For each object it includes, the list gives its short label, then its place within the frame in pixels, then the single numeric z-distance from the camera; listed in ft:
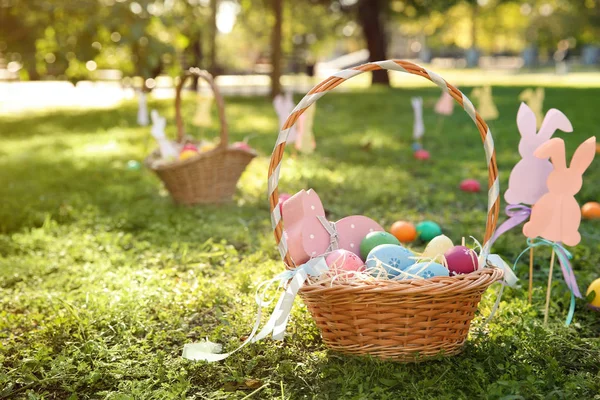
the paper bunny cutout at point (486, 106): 23.13
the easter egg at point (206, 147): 16.97
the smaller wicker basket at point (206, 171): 15.62
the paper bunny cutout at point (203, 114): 20.39
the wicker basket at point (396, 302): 7.62
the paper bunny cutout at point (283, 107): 20.81
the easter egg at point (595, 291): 10.06
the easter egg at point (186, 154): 16.59
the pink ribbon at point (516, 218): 9.66
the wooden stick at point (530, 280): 9.65
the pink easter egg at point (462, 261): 8.61
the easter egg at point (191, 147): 17.37
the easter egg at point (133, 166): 21.91
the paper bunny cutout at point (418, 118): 23.86
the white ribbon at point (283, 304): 7.83
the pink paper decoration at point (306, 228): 8.72
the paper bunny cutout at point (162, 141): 16.53
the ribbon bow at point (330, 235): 8.95
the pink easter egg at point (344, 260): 8.43
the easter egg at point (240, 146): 16.36
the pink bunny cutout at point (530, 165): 9.00
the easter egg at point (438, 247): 9.12
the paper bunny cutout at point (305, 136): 19.80
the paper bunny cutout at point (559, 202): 8.50
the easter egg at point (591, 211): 15.46
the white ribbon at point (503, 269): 8.48
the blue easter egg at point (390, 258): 8.52
